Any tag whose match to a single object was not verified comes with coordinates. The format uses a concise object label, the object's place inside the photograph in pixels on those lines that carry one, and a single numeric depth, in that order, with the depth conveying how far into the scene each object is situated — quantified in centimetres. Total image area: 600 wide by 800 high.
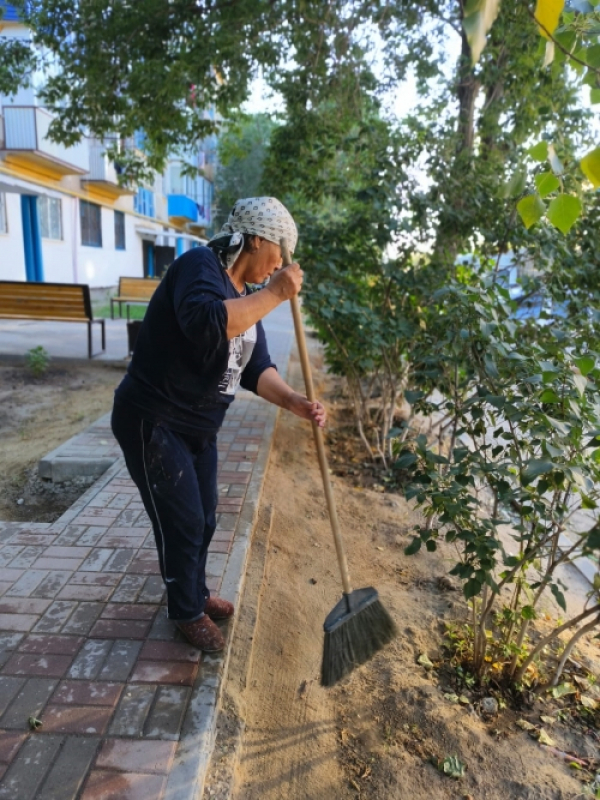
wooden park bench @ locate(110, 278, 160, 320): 1095
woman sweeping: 196
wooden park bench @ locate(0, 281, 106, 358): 771
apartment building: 1405
